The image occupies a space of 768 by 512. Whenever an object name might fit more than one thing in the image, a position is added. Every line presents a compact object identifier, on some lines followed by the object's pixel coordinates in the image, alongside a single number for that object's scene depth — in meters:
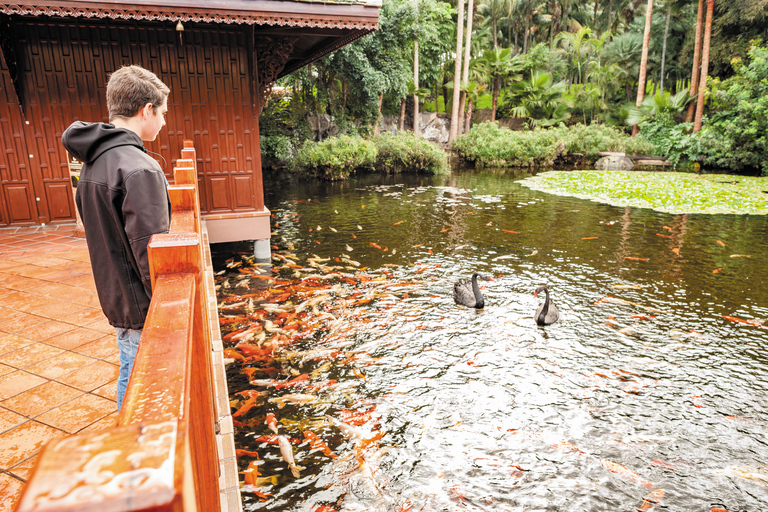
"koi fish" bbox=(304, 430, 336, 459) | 4.19
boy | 2.35
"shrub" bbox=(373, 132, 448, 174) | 22.23
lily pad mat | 14.65
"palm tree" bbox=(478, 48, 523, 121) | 33.19
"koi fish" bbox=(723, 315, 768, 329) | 6.61
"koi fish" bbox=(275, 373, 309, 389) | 5.17
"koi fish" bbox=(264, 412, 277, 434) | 4.50
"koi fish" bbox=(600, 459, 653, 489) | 3.92
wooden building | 7.52
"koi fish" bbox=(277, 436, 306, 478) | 4.01
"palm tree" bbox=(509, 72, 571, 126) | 33.08
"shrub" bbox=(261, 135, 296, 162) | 23.48
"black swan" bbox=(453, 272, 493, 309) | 7.17
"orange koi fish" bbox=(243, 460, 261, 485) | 3.89
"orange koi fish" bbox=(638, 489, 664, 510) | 3.69
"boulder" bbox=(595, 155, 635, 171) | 24.09
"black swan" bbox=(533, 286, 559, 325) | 6.60
